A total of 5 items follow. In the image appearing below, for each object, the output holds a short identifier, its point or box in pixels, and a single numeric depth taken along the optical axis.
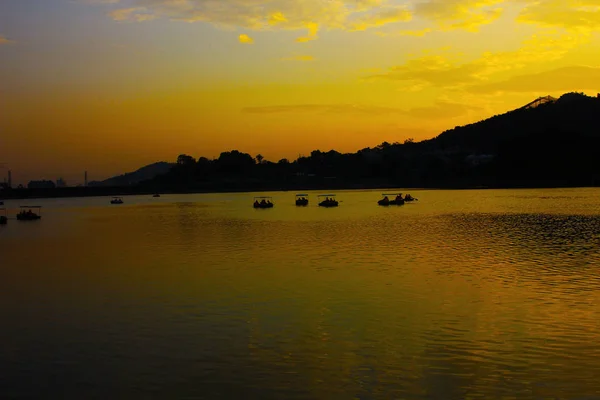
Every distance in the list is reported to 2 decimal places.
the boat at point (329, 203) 123.07
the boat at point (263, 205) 125.94
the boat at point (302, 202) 133.62
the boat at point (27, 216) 103.87
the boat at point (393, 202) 127.89
